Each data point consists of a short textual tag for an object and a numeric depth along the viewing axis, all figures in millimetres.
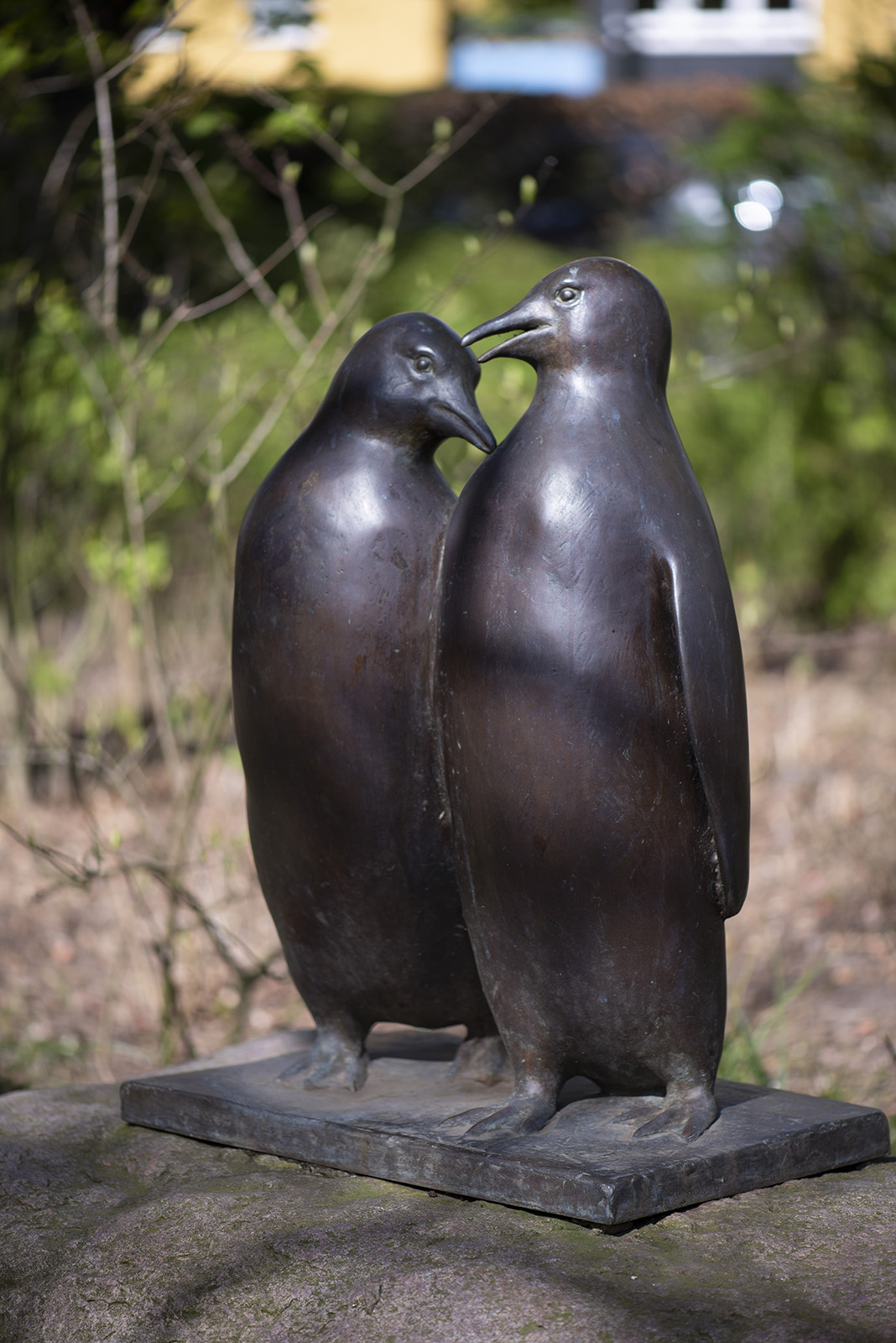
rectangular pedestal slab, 4344
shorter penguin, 4922
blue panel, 31859
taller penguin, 4441
